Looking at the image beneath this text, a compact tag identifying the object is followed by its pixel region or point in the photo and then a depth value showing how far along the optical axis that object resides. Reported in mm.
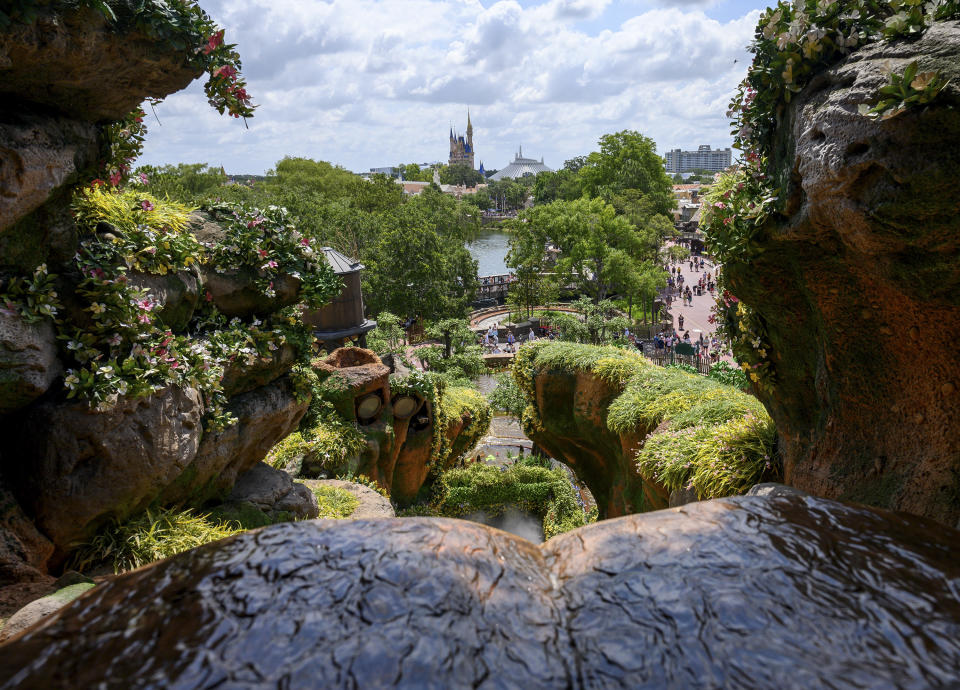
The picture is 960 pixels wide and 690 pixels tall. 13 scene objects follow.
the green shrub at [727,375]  11938
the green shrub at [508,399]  15227
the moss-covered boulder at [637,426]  5508
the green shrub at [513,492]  13789
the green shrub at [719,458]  5242
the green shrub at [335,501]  7375
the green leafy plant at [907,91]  2283
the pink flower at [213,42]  4203
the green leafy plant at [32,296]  3625
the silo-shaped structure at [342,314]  12570
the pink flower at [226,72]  4492
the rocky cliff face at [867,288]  2490
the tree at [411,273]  24703
